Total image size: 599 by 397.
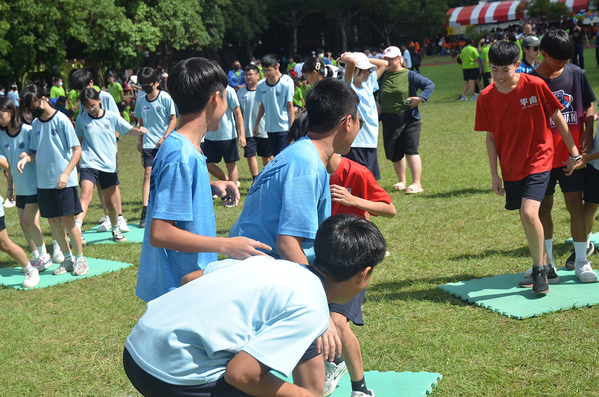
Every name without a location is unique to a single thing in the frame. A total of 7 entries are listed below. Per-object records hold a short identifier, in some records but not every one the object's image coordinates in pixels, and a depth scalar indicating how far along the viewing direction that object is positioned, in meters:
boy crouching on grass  1.73
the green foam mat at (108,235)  7.46
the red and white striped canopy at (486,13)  44.84
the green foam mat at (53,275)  6.00
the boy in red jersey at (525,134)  4.21
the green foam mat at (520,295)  4.19
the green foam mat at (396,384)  3.25
